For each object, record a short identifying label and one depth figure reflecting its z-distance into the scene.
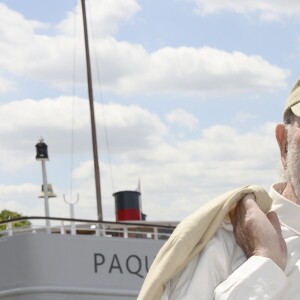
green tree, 48.23
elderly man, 2.87
